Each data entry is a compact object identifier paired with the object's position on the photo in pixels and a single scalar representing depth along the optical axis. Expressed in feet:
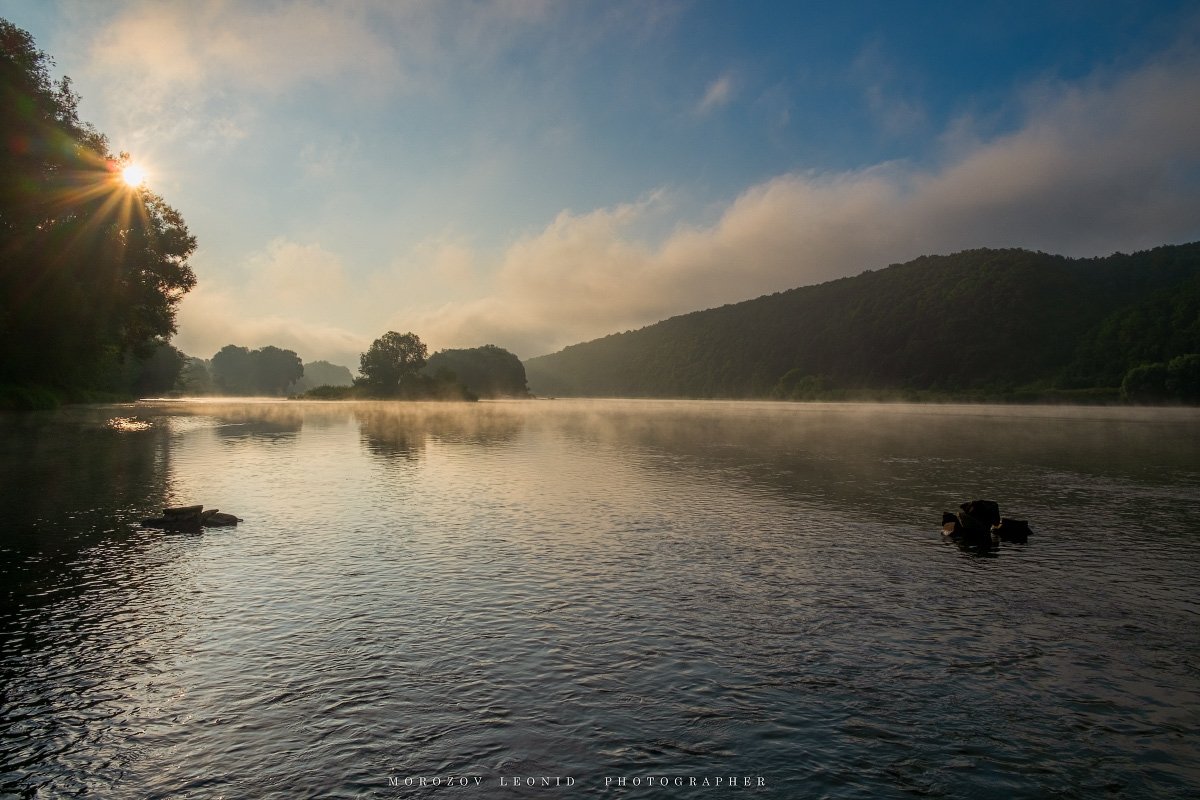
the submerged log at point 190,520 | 80.79
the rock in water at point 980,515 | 82.74
